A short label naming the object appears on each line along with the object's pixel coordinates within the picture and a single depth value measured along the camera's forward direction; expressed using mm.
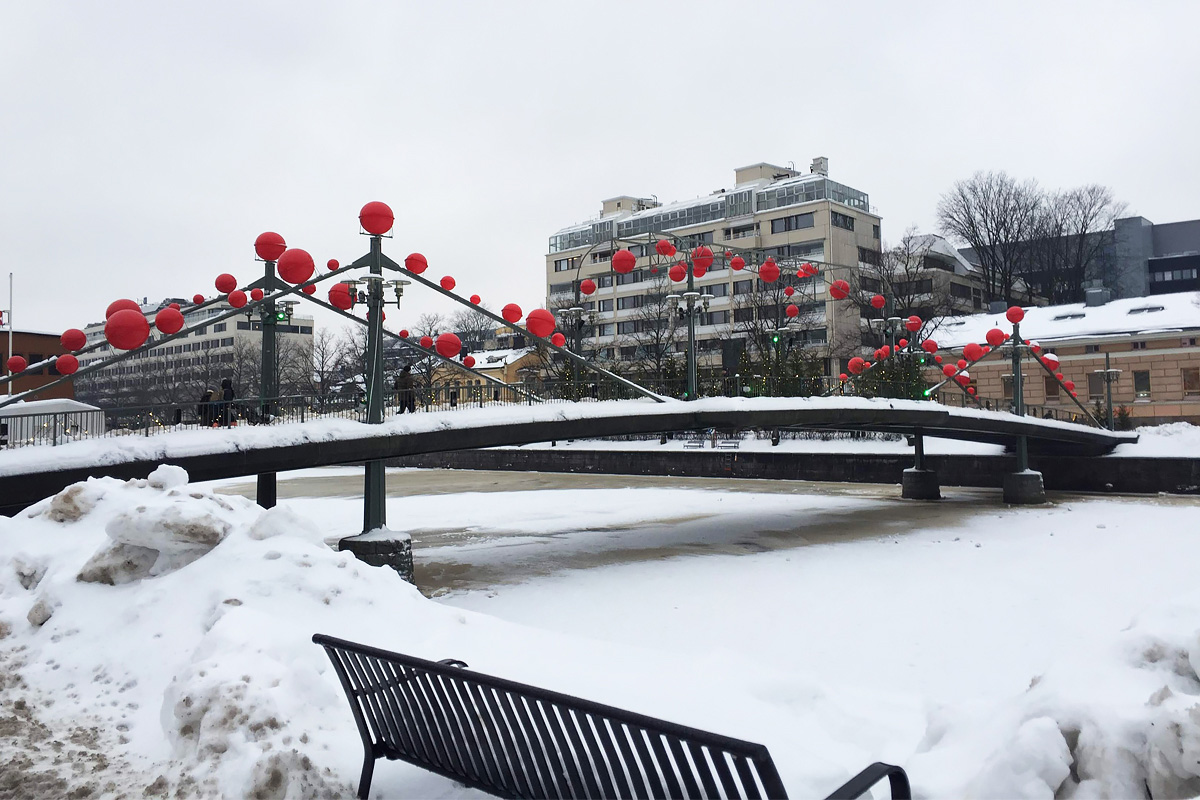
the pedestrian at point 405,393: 17014
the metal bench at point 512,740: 3416
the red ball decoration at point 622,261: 16469
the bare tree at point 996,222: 62062
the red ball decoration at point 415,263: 15750
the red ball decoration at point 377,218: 14320
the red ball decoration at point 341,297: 15950
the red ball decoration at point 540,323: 14438
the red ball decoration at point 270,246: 13578
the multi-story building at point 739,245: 60969
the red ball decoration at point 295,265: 12047
